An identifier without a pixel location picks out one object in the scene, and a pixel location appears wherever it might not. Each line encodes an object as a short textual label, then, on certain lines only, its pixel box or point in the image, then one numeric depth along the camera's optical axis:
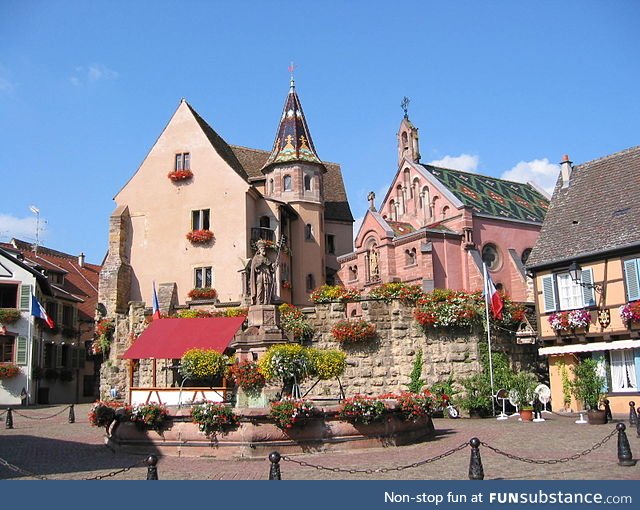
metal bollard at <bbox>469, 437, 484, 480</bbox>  10.98
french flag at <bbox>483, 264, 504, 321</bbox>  26.84
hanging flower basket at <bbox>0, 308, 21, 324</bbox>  39.59
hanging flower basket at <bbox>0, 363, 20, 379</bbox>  38.66
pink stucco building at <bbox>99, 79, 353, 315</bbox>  39.66
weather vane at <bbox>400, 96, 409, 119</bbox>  52.75
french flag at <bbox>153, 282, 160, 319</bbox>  33.84
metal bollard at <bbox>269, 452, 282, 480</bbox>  10.01
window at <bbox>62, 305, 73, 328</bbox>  47.59
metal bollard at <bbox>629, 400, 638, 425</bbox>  20.13
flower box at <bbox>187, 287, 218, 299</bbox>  39.09
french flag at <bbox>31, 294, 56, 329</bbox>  36.88
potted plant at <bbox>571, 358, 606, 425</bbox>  21.44
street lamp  24.70
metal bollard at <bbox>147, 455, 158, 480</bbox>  9.91
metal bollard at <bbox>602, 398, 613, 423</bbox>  21.36
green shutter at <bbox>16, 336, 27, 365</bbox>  39.66
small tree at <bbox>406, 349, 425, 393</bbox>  27.05
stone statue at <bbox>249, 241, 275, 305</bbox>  20.52
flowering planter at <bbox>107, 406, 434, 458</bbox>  15.14
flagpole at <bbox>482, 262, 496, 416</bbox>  26.23
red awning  28.58
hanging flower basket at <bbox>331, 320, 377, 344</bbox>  27.86
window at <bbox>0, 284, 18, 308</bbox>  41.09
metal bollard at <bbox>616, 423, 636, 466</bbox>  12.70
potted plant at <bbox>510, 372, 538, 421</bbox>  23.44
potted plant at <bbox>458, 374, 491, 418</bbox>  25.27
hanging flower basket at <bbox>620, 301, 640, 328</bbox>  23.47
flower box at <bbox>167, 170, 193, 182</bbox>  41.28
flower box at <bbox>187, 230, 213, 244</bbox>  39.97
